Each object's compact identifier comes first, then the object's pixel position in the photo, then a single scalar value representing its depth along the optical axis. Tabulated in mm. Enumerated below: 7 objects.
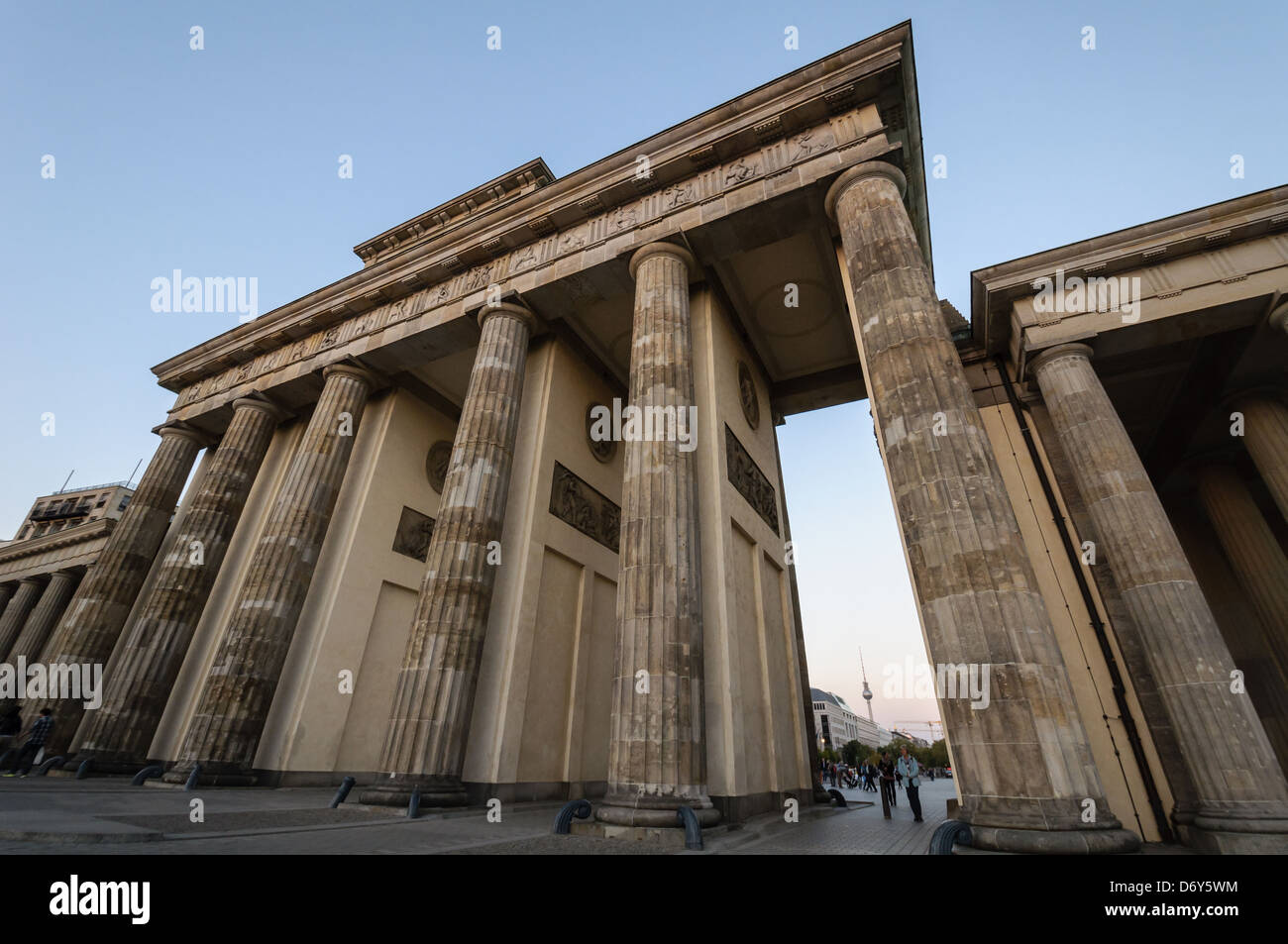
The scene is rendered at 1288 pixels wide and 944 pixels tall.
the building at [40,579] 27203
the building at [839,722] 106519
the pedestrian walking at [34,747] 12453
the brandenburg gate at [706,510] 6996
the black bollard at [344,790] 7897
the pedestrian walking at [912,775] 10794
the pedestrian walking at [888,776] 12684
